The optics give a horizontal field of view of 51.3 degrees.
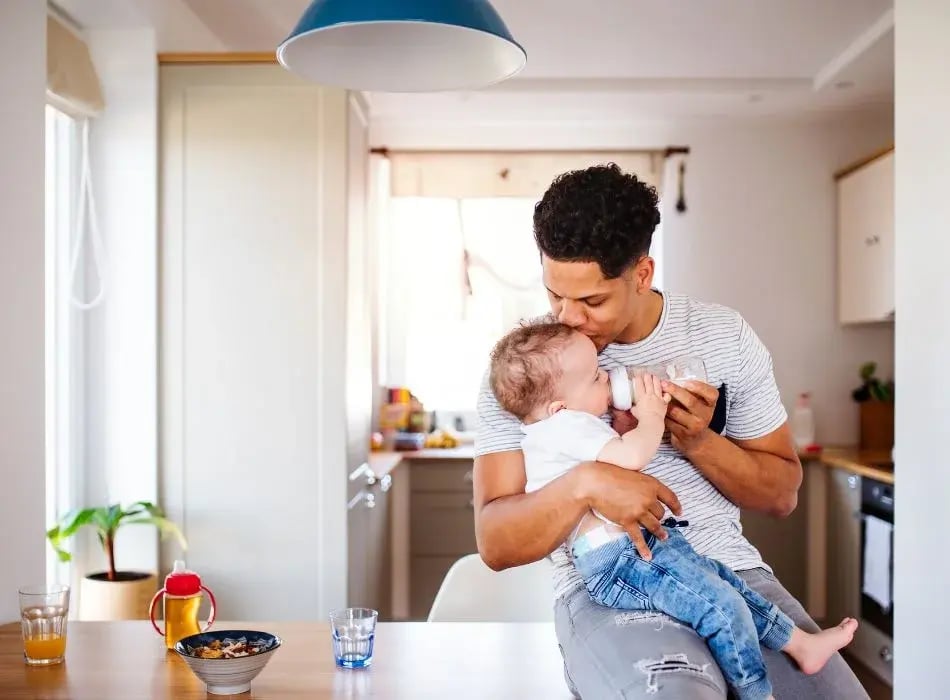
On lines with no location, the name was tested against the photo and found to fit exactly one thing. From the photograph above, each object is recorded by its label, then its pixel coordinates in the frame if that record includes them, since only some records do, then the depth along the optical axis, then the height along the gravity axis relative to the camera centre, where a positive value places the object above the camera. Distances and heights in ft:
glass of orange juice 5.35 -1.61
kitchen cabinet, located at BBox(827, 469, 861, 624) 13.71 -3.14
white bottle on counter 15.83 -1.57
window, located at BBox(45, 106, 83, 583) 10.22 -0.07
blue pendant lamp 5.36 +1.54
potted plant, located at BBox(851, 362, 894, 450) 15.84 -1.32
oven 12.20 -3.16
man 4.61 -0.67
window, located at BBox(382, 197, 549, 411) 17.62 +0.74
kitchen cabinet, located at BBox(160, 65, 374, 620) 10.88 +0.02
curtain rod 16.58 +3.02
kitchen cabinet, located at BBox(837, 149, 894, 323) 14.26 +1.35
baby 4.53 -1.02
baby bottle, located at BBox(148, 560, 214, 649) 5.49 -1.53
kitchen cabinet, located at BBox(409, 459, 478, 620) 15.81 -3.09
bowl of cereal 4.75 -1.60
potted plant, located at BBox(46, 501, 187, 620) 9.77 -2.54
